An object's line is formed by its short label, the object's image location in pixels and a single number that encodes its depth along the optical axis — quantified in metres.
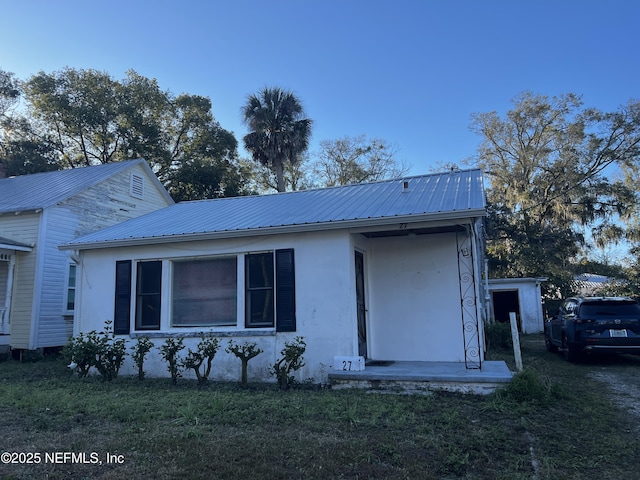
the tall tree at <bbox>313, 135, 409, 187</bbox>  31.66
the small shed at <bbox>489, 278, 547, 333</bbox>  19.75
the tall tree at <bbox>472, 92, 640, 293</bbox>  24.45
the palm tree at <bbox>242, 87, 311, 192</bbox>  23.44
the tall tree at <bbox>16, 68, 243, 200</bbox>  25.33
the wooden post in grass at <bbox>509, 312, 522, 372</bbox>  6.77
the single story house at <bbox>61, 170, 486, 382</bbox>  7.90
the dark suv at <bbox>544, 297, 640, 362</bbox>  9.35
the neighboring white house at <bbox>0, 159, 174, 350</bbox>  12.24
